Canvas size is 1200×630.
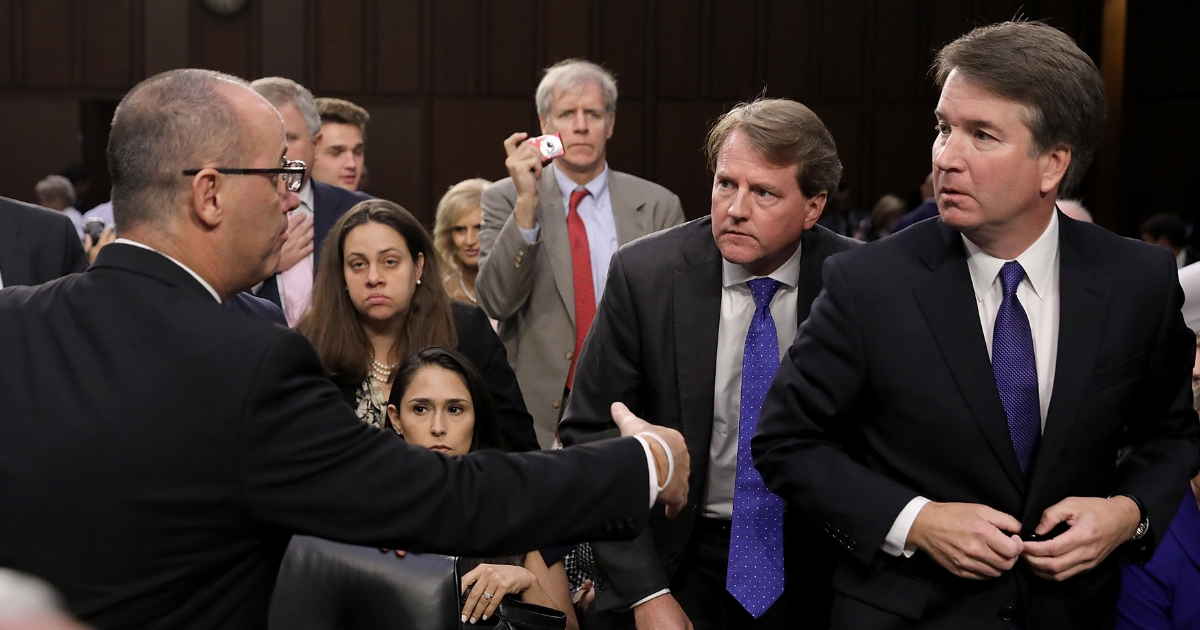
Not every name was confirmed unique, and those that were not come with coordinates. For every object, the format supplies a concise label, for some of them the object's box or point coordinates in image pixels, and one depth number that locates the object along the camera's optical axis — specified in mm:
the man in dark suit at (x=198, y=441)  1405
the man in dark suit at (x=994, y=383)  1749
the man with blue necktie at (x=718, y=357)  2139
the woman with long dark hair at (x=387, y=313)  3031
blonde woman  4523
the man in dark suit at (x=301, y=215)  3428
